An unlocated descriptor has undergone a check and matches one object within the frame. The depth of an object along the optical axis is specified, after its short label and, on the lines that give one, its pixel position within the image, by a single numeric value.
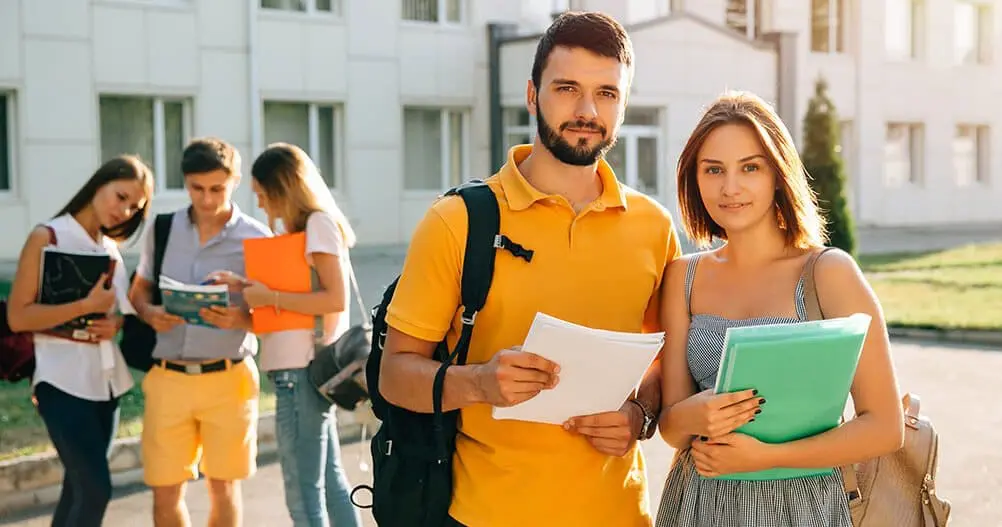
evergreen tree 19.45
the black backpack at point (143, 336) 5.00
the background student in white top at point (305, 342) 4.77
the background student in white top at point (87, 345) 4.61
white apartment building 19.84
